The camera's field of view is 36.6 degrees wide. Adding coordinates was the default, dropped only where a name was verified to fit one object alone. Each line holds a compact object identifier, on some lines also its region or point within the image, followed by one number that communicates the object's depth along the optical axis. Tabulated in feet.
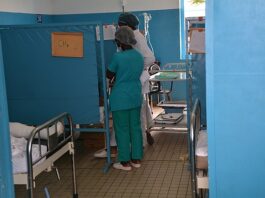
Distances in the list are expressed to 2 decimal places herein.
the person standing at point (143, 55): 14.33
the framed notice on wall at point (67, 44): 12.69
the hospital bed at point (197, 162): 7.46
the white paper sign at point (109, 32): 14.75
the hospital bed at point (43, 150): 8.07
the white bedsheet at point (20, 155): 8.40
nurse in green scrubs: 12.75
